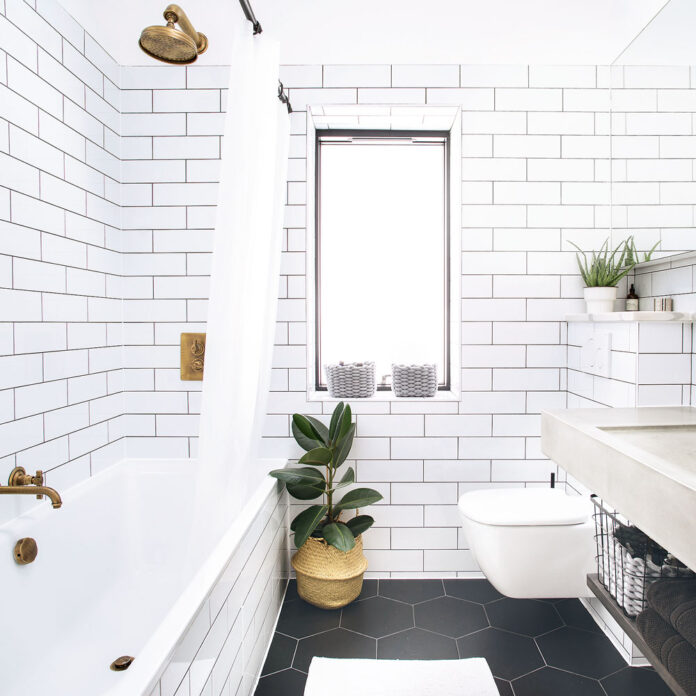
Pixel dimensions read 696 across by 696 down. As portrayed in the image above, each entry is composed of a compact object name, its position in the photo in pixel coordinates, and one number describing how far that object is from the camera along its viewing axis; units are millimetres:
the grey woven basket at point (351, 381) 2314
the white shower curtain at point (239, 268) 1447
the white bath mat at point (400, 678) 1609
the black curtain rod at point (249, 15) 1354
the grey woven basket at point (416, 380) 2330
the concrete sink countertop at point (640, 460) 823
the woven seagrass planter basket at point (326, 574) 2016
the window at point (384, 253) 2580
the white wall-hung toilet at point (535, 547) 1722
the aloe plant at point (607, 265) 2021
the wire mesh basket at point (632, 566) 1275
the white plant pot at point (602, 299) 2080
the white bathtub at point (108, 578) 1333
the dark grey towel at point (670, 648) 1031
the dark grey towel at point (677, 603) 1082
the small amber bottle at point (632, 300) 2014
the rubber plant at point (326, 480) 1999
